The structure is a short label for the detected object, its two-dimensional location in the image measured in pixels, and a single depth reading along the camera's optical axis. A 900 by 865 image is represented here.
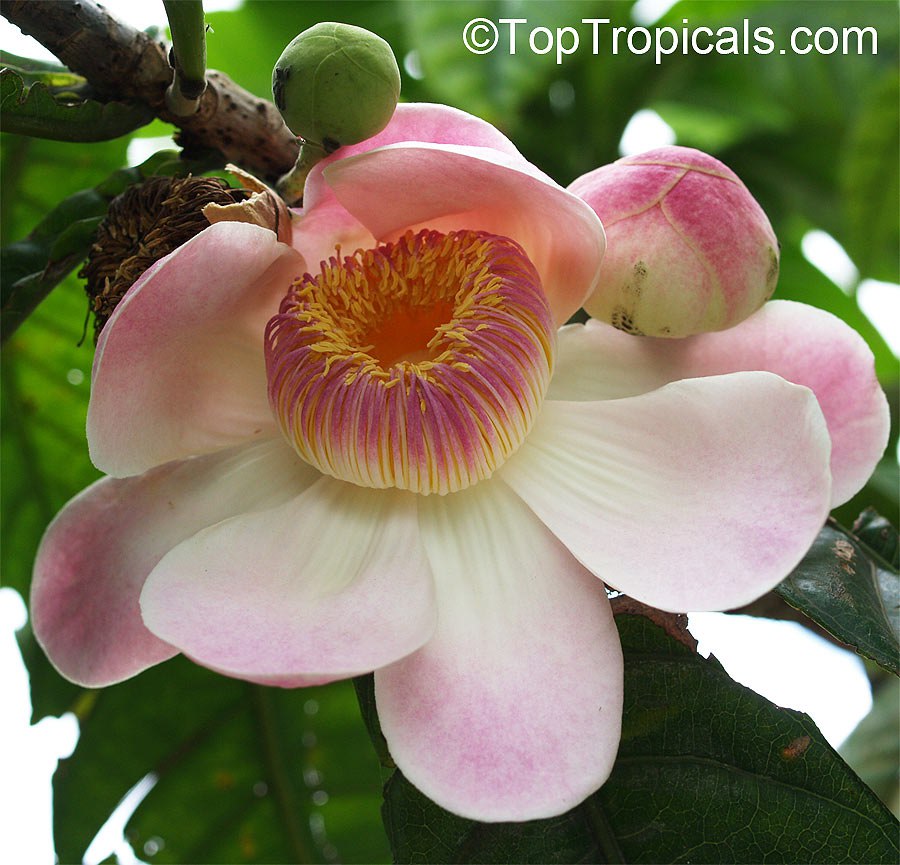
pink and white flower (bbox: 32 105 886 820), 0.28
